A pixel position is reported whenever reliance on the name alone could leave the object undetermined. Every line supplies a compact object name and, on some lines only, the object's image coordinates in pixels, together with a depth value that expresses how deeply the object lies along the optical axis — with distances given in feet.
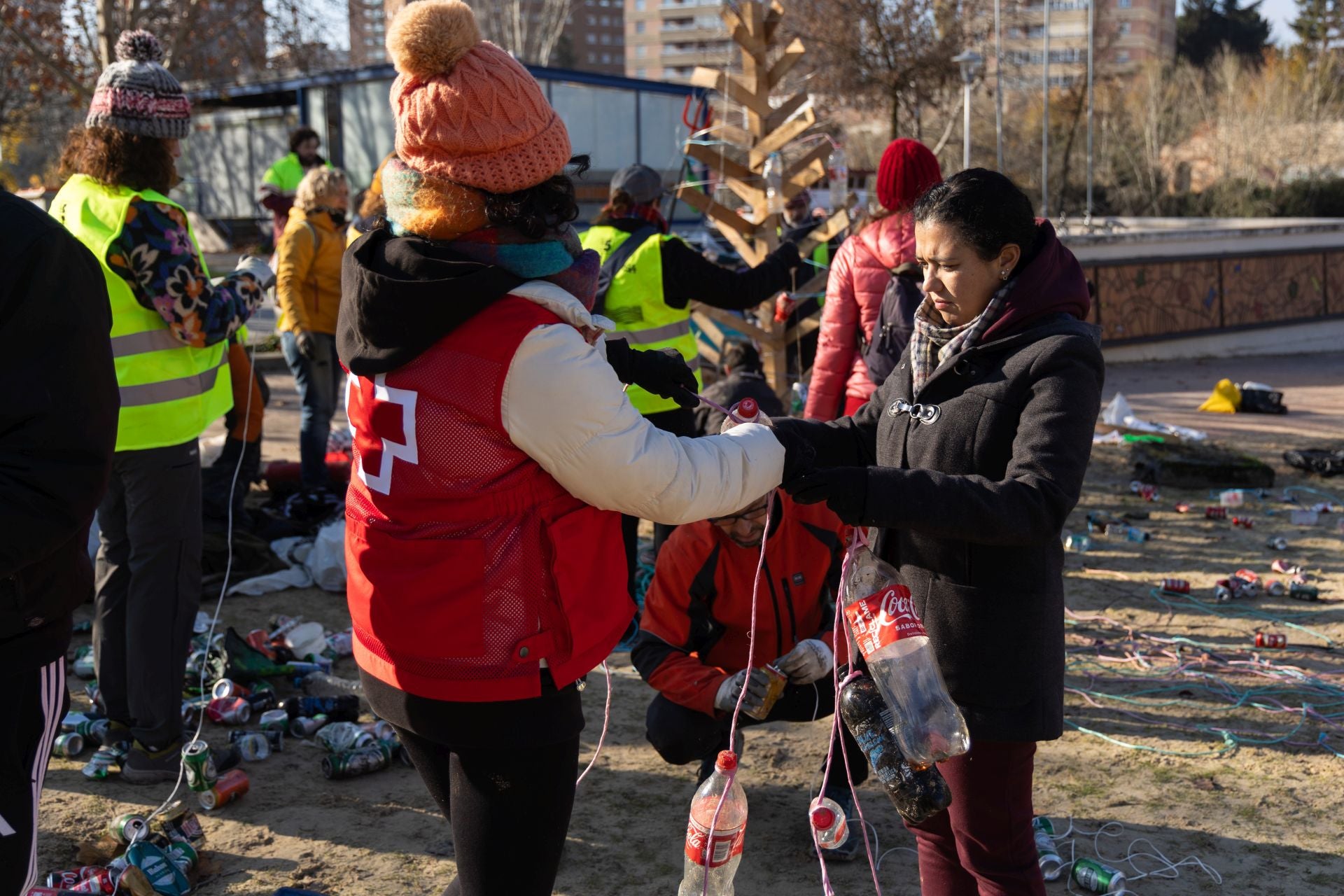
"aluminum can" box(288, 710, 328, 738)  14.70
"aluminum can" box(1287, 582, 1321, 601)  19.70
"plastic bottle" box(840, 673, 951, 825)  7.74
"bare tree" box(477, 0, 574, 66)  133.80
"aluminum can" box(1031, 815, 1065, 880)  11.19
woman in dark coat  7.35
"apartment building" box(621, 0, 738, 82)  300.61
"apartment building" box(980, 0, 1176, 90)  135.03
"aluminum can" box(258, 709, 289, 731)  14.62
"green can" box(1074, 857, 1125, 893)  10.89
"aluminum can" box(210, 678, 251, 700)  15.17
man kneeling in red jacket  11.93
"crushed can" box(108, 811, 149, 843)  11.27
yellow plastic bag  37.45
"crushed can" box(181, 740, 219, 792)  12.62
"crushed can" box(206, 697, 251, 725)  14.89
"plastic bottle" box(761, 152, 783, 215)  25.36
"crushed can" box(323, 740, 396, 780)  13.46
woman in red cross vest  6.45
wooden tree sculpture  25.29
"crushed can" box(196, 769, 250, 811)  12.70
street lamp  67.51
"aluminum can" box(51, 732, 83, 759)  13.82
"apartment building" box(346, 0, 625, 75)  323.37
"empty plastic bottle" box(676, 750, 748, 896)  7.84
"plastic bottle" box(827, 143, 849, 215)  26.30
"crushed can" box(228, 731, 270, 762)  14.02
